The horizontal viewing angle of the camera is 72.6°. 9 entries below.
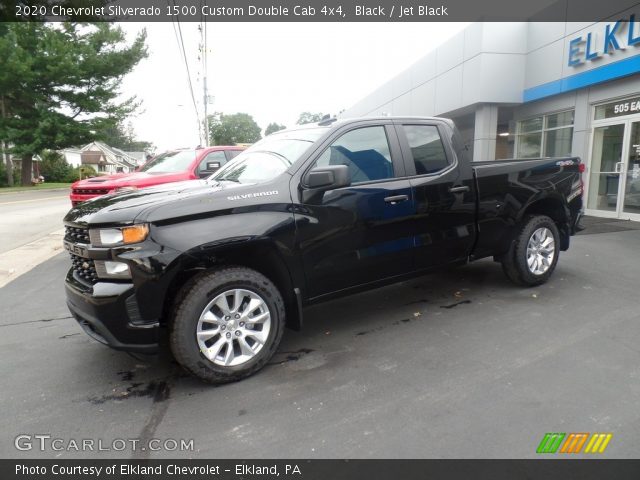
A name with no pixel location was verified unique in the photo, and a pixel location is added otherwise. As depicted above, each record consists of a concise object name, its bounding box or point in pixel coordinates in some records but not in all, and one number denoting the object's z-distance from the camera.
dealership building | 10.13
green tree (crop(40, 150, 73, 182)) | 44.22
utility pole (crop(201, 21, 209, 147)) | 21.70
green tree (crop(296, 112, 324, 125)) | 126.35
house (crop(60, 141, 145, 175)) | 65.44
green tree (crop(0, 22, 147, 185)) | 25.62
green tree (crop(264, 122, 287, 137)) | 127.12
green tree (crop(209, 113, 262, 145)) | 93.47
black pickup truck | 2.95
